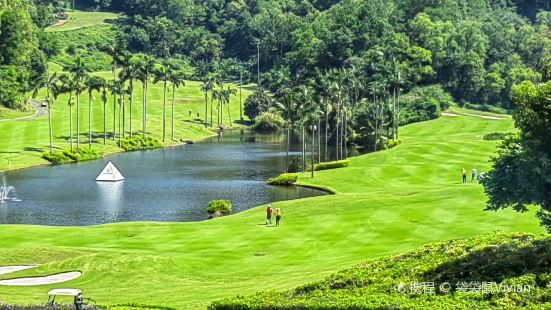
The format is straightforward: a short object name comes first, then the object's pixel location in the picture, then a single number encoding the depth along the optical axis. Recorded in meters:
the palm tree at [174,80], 182.11
